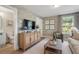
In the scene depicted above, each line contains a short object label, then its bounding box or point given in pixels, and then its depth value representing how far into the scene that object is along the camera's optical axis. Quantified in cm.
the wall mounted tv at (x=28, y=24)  213
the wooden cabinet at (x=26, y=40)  184
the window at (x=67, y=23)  217
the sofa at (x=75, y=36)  183
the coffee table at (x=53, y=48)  138
